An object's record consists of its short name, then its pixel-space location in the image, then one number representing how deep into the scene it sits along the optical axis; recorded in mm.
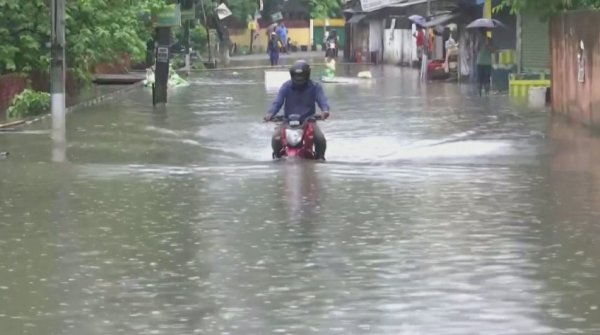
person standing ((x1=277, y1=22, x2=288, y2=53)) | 77250
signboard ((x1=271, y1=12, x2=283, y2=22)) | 90375
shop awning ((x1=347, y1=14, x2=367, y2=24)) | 64538
